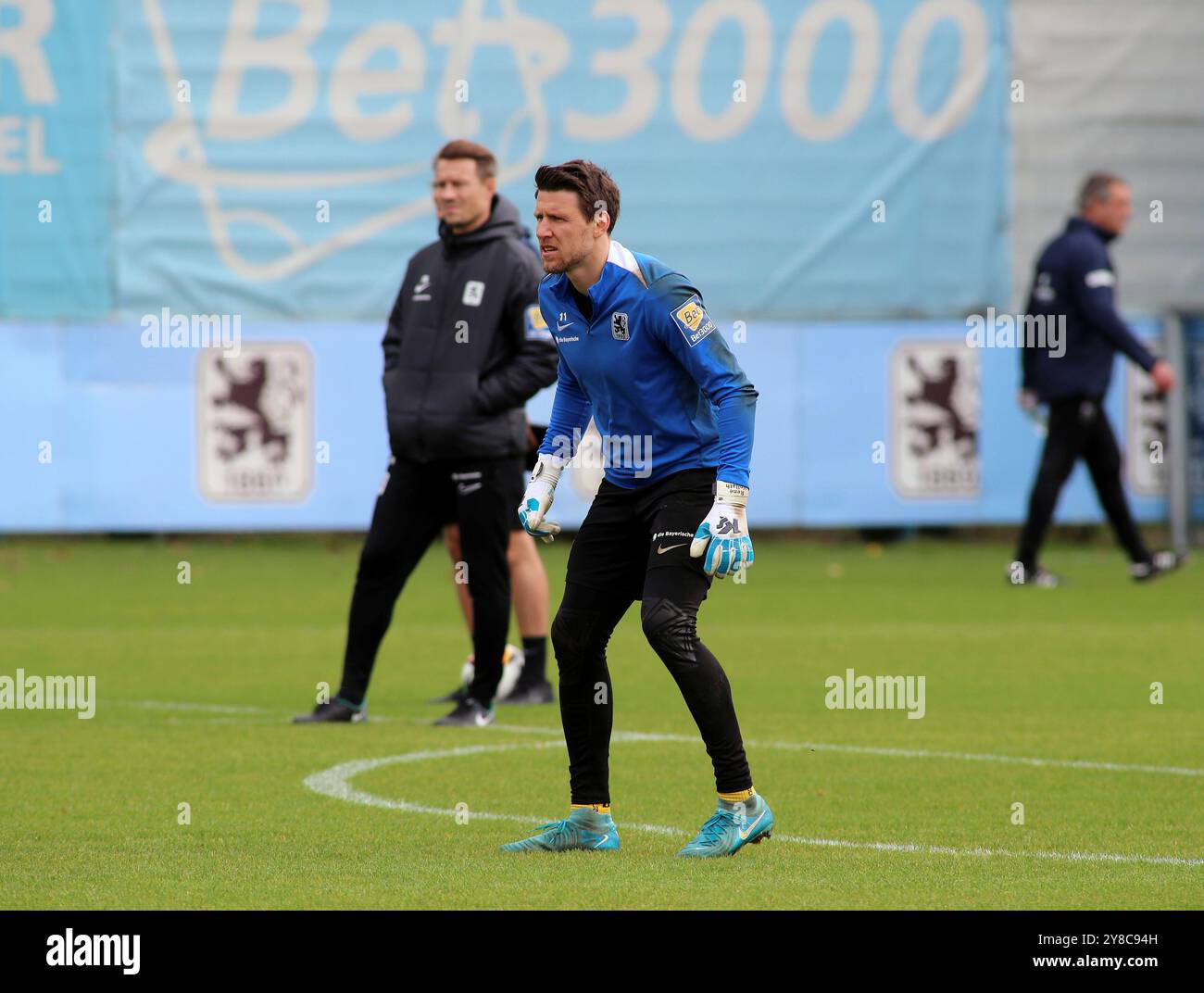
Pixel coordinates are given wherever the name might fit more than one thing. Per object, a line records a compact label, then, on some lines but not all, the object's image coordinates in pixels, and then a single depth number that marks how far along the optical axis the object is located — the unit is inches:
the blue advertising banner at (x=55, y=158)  752.3
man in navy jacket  608.1
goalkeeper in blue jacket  248.2
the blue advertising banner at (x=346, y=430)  742.5
